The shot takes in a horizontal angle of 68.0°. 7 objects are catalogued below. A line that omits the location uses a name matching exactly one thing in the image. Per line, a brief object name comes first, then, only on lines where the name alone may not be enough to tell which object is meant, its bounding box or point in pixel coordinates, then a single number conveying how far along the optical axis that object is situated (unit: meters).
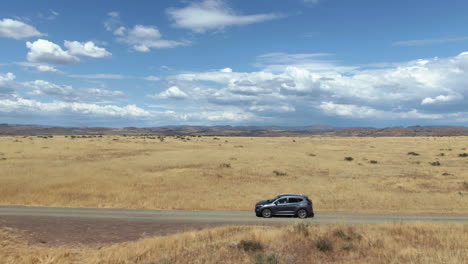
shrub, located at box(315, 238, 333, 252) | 13.69
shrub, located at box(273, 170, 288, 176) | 41.62
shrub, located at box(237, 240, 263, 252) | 13.34
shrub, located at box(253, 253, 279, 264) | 11.46
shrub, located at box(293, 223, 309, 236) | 15.55
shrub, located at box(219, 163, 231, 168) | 46.05
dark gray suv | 24.88
